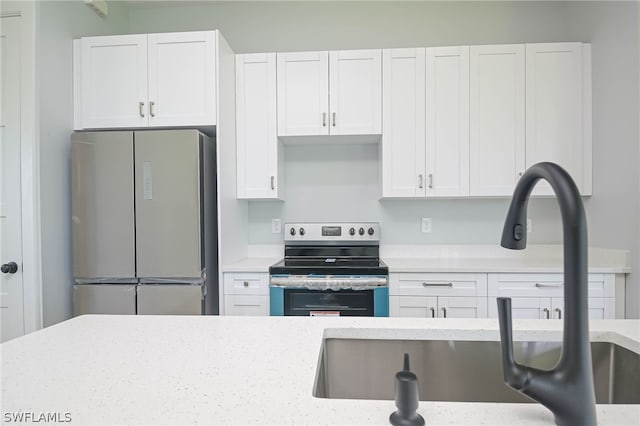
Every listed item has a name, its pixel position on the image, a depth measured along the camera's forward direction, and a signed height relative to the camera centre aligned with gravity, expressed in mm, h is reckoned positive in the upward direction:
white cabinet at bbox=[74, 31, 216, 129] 2264 +872
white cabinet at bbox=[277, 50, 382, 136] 2475 +868
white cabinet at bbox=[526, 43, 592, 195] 2375 +714
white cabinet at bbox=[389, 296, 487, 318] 2158 -646
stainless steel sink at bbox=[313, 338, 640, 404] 903 -433
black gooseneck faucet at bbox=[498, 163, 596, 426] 454 -193
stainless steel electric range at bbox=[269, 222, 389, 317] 2145 -525
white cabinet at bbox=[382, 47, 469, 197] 2438 +635
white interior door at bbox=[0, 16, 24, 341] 1966 +248
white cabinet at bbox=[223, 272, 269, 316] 2250 -568
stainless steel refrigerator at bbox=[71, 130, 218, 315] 2098 -62
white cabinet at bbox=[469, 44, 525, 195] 2406 +656
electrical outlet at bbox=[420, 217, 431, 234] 2762 -141
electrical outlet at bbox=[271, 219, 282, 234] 2840 -145
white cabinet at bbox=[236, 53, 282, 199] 2525 +626
